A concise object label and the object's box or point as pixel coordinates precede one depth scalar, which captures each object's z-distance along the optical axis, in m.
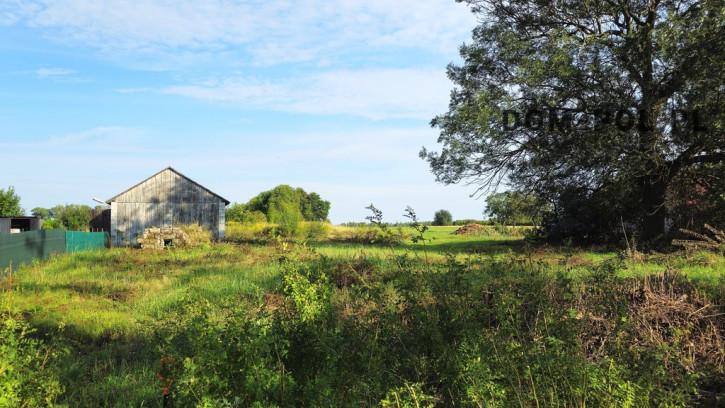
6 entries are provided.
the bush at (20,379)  3.78
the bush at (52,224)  44.21
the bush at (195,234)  23.58
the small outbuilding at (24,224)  36.72
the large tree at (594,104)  15.52
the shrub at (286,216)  32.46
